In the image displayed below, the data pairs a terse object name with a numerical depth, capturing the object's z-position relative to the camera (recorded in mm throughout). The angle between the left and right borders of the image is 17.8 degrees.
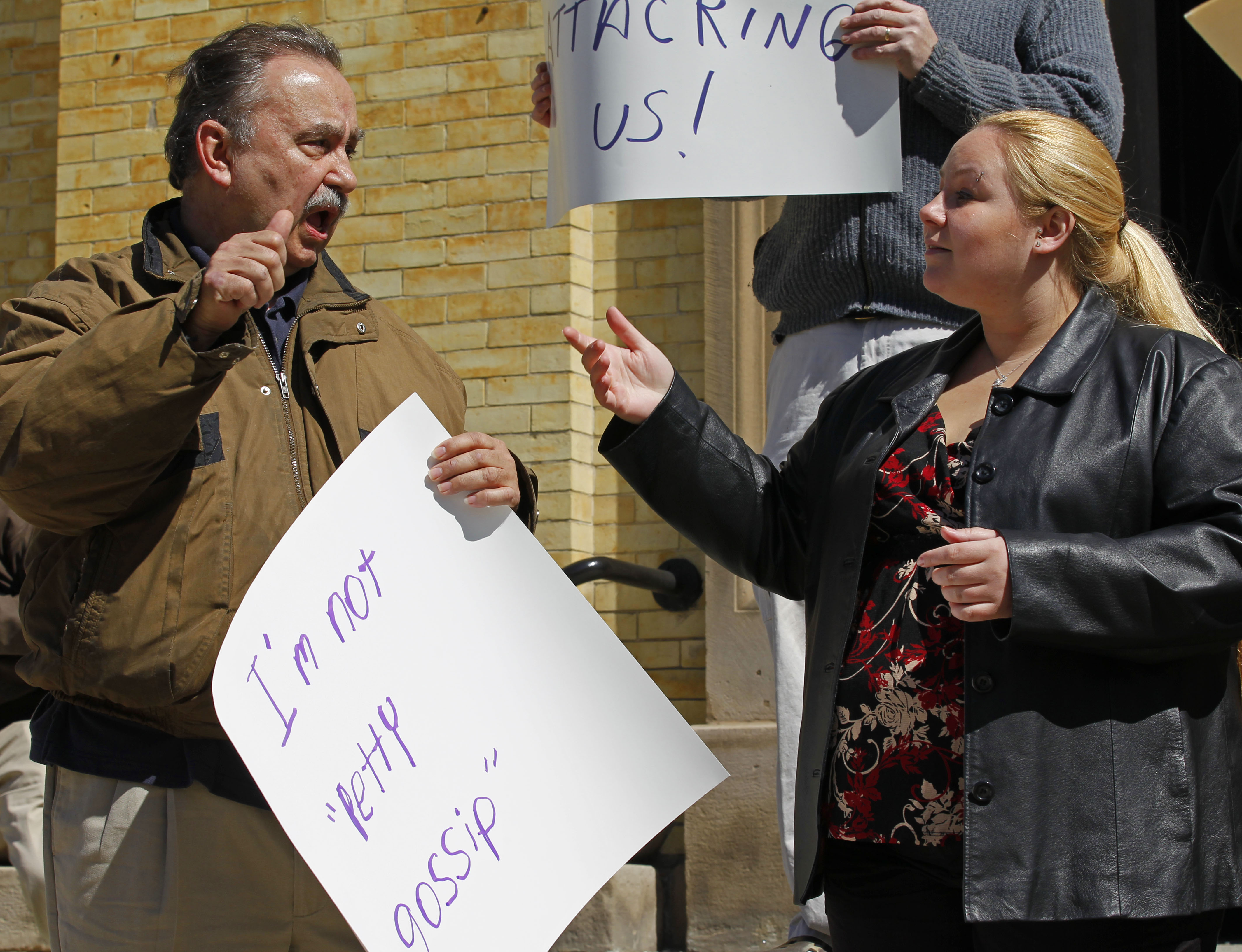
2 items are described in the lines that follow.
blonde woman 3911
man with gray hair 4029
